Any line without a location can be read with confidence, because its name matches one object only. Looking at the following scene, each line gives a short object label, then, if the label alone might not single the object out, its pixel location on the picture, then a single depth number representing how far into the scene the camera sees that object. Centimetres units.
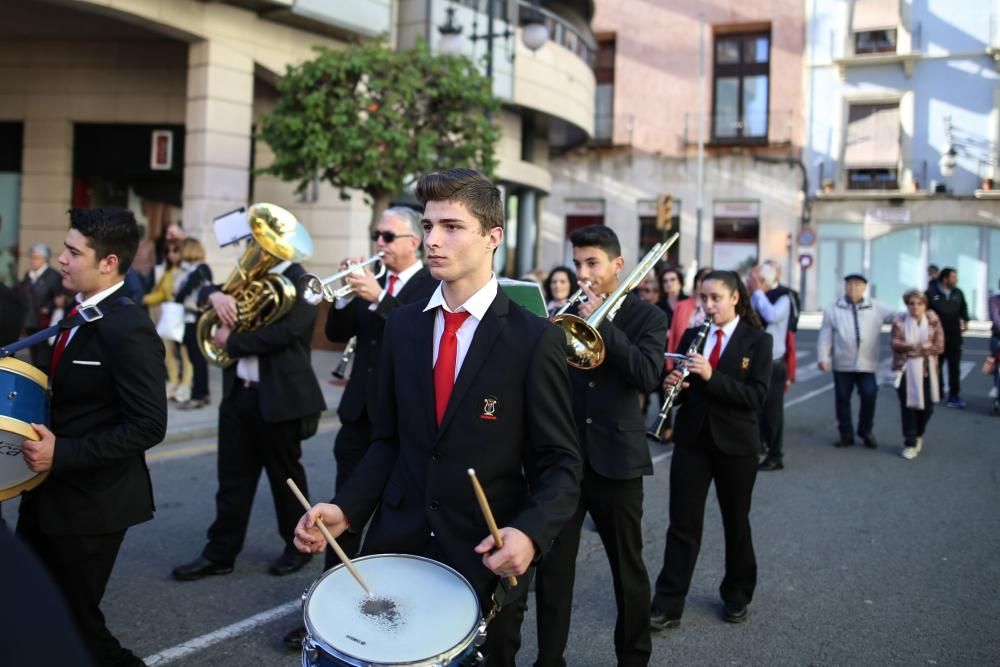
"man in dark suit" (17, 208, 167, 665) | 354
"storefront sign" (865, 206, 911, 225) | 3459
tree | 1309
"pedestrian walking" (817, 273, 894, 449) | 1041
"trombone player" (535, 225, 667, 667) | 396
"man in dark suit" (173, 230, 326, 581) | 536
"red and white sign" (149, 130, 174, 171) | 1659
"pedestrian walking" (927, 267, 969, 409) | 1384
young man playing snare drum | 271
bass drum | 333
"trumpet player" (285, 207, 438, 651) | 475
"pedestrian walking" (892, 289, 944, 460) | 997
